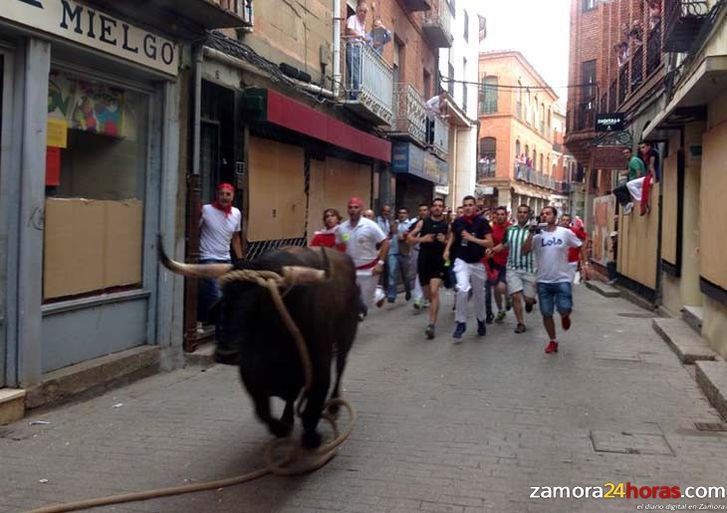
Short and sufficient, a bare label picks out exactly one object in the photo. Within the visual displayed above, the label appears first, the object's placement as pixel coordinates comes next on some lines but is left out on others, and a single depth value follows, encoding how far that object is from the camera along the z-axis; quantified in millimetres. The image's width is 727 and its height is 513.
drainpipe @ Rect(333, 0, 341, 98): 13016
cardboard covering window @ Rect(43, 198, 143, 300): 6426
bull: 4254
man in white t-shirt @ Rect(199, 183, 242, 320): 8344
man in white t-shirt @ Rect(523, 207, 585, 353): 8969
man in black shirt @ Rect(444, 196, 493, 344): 9547
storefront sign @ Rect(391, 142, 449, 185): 17422
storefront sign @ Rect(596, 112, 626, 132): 17812
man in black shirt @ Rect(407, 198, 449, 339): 10264
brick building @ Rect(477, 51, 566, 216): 44188
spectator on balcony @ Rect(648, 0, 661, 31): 14766
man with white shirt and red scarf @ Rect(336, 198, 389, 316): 8867
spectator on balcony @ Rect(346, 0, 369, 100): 13438
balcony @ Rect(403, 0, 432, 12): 18703
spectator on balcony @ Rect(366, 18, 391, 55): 15505
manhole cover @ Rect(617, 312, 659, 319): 12750
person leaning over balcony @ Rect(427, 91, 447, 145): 20156
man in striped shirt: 10352
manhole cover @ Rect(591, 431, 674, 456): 5258
